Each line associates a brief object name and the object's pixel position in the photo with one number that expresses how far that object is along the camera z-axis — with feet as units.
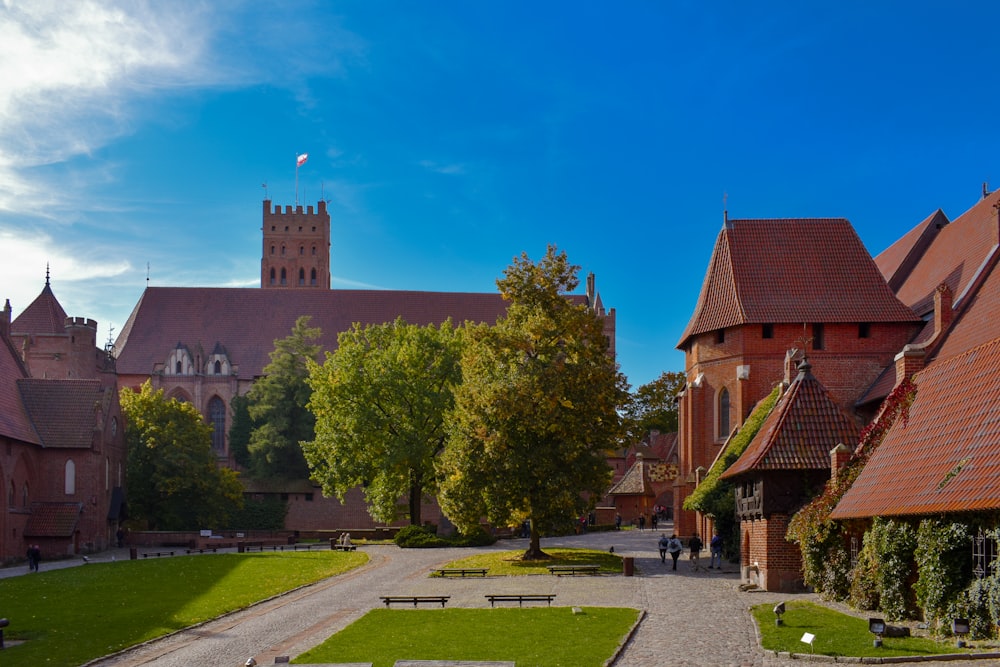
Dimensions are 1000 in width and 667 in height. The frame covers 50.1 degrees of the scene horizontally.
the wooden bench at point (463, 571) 109.50
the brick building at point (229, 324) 267.39
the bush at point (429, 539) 158.20
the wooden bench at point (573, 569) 109.75
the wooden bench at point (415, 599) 80.23
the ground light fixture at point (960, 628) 55.88
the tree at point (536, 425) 119.24
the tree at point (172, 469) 194.08
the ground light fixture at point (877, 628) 54.19
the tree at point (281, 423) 224.12
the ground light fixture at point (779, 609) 64.44
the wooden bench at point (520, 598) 81.07
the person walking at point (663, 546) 120.78
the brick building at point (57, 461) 156.25
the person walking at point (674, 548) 114.21
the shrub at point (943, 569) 60.29
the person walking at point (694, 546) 126.26
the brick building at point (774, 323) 137.59
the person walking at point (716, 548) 113.50
